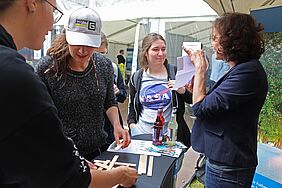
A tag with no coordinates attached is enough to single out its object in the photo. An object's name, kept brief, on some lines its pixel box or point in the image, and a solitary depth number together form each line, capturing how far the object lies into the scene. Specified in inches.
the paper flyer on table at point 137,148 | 47.9
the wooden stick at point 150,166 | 39.7
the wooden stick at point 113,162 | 39.9
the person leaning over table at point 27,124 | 18.5
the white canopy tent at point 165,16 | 178.2
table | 36.7
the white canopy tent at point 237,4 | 100.8
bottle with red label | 53.1
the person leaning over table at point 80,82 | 49.0
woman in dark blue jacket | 47.6
